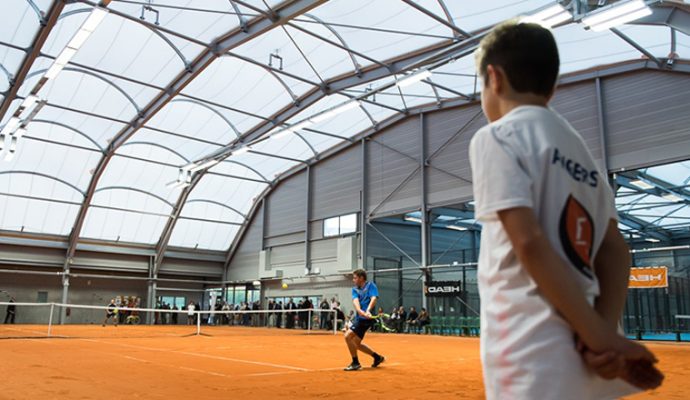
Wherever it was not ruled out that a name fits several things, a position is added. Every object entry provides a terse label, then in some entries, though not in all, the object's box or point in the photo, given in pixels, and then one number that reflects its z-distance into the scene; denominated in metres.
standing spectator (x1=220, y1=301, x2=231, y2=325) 37.81
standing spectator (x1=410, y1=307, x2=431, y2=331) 25.64
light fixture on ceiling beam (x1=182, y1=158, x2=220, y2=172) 28.57
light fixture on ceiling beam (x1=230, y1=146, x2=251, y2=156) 28.06
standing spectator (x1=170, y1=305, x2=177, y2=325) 38.35
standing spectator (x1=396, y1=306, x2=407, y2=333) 26.88
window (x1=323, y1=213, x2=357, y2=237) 31.30
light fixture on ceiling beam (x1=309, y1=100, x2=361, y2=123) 22.61
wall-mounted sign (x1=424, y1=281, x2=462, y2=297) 25.44
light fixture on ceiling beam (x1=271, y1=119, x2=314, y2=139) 24.24
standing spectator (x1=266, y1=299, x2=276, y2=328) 34.48
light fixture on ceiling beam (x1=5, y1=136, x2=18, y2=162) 22.06
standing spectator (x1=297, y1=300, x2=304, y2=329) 31.72
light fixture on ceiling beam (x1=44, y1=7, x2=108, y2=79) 15.40
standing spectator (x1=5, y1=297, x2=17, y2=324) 32.35
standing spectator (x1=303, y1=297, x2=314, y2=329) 31.05
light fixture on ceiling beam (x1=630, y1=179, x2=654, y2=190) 24.50
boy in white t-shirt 1.37
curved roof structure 19.33
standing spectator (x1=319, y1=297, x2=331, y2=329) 30.31
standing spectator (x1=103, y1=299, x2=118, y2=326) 30.32
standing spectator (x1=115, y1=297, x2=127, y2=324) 35.28
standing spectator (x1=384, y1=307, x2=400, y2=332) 27.05
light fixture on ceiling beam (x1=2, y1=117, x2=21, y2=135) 20.84
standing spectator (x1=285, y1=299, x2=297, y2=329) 32.06
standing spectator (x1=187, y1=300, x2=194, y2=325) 38.06
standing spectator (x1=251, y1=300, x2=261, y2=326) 34.84
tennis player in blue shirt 9.55
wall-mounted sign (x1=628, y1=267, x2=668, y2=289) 19.77
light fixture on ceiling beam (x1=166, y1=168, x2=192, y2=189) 29.09
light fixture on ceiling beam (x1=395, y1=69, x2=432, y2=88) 18.92
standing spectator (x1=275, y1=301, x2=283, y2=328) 33.52
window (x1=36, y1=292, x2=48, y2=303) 34.77
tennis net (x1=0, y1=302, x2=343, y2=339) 26.92
